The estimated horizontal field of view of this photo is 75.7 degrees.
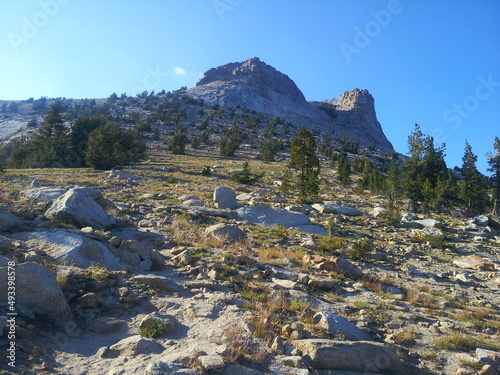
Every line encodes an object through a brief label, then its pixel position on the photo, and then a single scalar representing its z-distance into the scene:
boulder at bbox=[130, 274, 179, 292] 6.44
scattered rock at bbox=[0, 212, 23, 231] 7.90
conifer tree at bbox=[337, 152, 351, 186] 35.81
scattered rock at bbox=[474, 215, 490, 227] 20.42
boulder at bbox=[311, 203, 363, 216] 18.86
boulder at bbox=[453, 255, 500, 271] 11.87
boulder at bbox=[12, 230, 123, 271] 6.67
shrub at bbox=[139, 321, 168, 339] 4.73
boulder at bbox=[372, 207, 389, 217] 19.45
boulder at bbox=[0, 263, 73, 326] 4.74
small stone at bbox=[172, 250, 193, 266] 7.98
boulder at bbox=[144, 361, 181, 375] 3.69
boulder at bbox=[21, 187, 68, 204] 10.95
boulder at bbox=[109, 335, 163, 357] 4.22
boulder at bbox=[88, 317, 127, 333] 4.83
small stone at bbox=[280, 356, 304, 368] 4.31
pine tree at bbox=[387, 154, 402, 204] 27.20
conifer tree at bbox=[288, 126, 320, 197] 24.47
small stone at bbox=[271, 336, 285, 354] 4.60
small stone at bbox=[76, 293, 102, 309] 5.26
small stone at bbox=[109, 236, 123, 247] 7.92
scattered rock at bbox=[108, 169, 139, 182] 22.36
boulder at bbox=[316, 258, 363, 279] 9.02
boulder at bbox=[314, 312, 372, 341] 5.48
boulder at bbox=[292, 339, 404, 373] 4.59
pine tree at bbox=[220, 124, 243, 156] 49.03
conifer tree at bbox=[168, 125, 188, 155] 48.06
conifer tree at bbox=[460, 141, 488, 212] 30.12
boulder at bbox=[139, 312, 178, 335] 4.86
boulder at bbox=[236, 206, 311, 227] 14.72
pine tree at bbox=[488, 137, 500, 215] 33.44
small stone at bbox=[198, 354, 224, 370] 3.90
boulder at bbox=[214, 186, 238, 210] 16.33
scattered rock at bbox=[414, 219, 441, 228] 18.20
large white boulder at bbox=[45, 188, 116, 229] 9.06
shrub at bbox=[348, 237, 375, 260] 11.09
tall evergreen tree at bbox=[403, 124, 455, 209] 27.70
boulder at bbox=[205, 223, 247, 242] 10.58
